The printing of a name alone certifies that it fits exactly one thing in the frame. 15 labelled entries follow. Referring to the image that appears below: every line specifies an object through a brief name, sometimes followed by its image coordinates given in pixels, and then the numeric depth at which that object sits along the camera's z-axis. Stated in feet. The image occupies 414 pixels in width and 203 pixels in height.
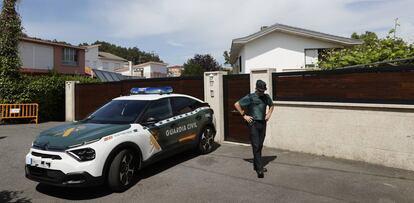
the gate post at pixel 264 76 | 28.94
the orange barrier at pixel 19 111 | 50.88
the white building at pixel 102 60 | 192.34
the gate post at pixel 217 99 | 32.32
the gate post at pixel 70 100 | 51.64
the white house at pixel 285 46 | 58.76
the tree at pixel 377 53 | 32.24
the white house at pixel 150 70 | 216.13
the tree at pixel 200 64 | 170.60
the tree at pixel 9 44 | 53.93
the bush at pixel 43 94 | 52.90
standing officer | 20.80
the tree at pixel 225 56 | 193.12
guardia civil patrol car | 17.26
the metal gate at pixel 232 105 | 31.07
